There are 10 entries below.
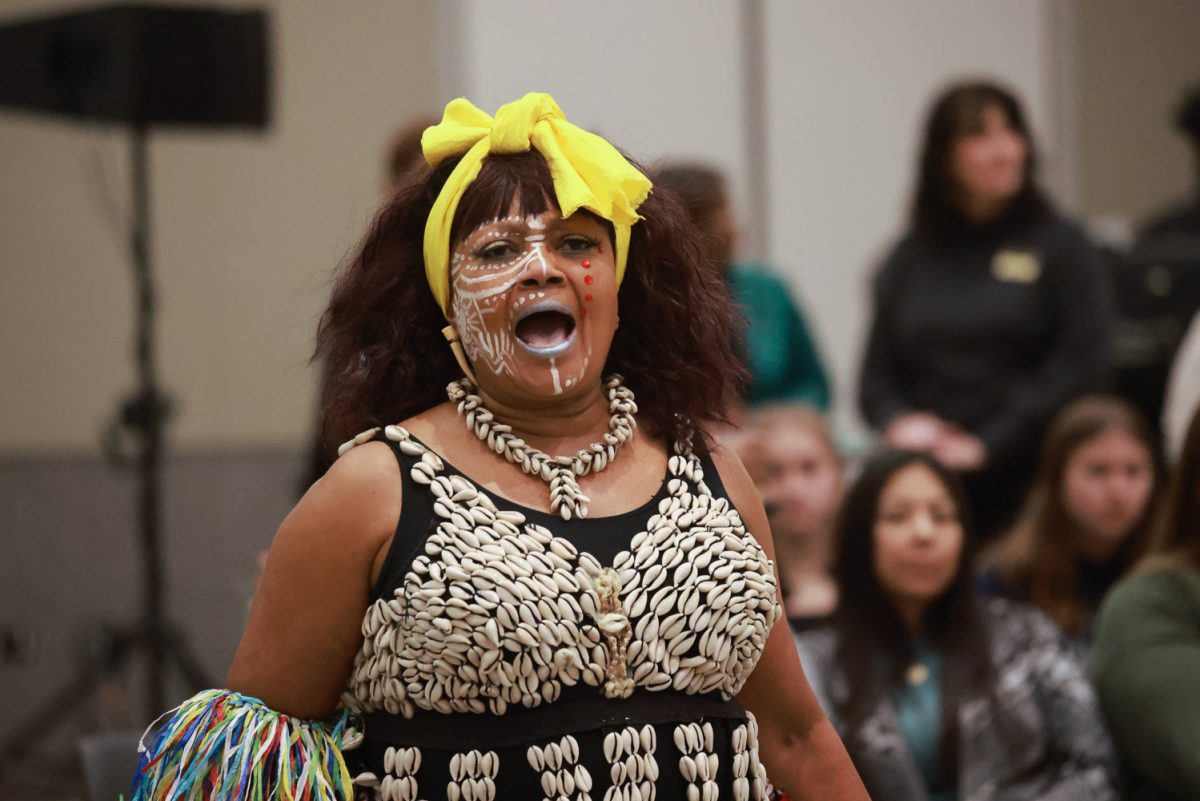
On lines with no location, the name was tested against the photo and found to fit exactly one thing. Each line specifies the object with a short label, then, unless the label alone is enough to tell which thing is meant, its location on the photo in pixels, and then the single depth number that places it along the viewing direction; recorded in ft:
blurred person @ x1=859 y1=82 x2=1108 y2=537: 28.37
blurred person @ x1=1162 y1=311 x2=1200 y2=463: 27.32
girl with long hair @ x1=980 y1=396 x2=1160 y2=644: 27.02
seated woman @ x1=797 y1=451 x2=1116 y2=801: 21.52
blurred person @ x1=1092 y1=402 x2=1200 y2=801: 18.98
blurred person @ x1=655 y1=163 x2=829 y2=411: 28.19
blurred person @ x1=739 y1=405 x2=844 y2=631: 25.22
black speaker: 28.27
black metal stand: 28.76
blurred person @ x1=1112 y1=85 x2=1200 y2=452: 32.37
